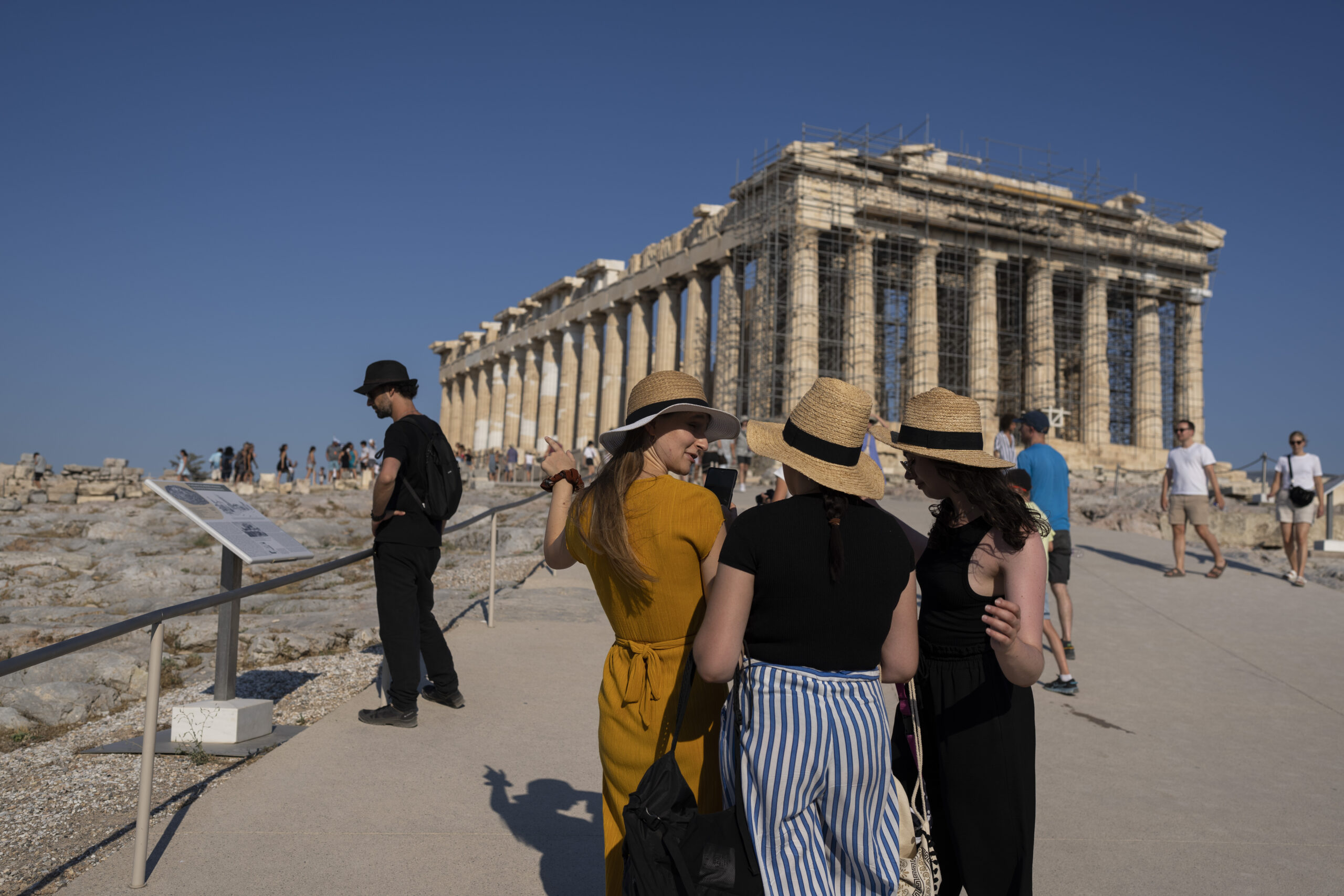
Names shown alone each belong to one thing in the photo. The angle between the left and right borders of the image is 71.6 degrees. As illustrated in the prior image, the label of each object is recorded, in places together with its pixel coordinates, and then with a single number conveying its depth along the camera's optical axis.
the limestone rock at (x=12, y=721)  5.82
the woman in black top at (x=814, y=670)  2.28
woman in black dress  2.67
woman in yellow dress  2.53
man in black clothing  4.91
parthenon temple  29.27
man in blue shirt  6.71
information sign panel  4.30
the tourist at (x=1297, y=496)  10.28
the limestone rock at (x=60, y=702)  6.06
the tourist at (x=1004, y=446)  9.47
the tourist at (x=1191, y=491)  10.23
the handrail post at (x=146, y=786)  3.14
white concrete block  4.68
